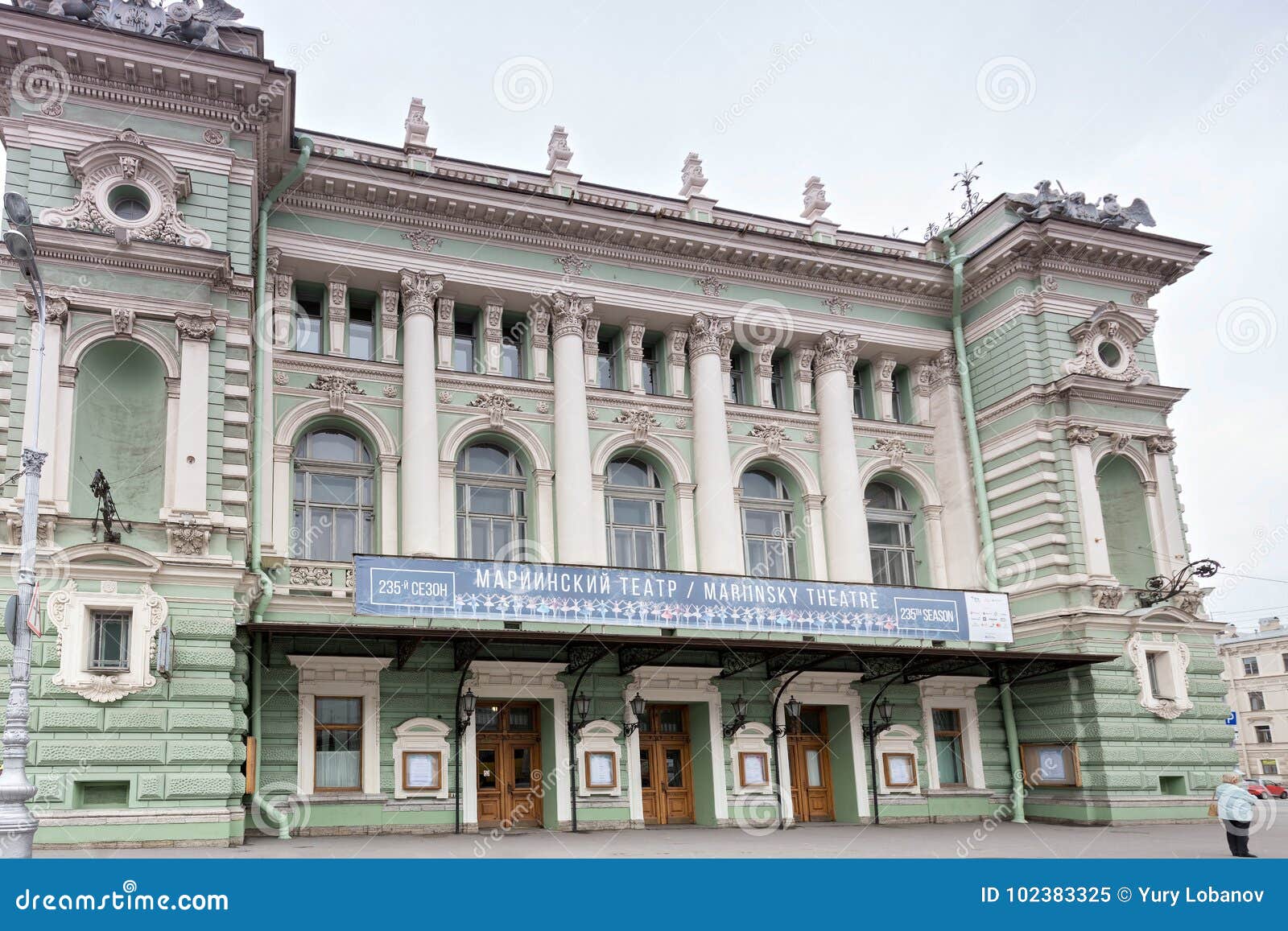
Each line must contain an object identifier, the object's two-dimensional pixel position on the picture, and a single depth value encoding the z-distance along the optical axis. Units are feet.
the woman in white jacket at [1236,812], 53.36
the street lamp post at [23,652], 41.34
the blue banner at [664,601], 69.31
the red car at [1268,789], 154.17
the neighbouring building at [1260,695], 242.37
